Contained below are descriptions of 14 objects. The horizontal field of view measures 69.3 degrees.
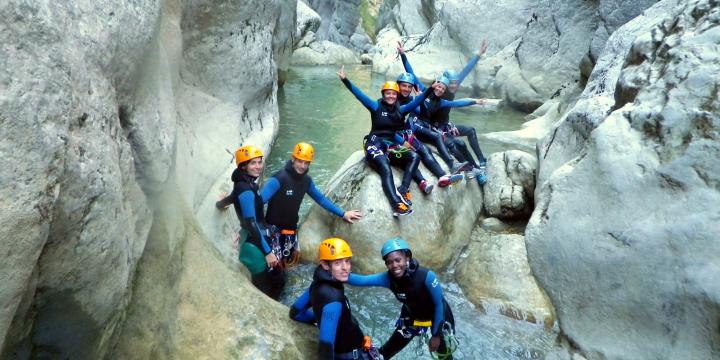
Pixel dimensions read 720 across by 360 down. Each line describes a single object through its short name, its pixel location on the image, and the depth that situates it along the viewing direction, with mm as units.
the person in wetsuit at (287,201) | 6797
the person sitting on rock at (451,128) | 8914
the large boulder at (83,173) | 2803
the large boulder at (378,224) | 7445
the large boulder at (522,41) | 18750
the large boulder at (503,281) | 6555
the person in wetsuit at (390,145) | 7629
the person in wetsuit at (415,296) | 4910
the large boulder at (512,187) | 8664
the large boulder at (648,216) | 2998
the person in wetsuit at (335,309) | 4543
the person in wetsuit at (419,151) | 7966
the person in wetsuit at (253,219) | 6258
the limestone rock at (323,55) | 35531
